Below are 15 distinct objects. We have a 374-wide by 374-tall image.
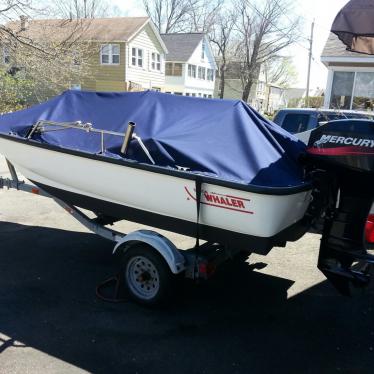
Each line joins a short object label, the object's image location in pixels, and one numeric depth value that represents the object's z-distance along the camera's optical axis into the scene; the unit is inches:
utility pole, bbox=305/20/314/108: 1398.7
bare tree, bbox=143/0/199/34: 2097.7
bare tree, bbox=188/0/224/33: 1925.2
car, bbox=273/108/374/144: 325.4
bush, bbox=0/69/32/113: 610.9
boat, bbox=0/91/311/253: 143.9
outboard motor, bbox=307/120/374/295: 142.9
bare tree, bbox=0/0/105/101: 581.0
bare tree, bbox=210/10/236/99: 1822.1
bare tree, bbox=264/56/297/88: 2706.7
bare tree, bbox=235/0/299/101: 1498.5
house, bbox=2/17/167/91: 1163.9
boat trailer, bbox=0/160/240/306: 161.2
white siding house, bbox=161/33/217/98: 1555.1
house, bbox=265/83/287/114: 2844.5
